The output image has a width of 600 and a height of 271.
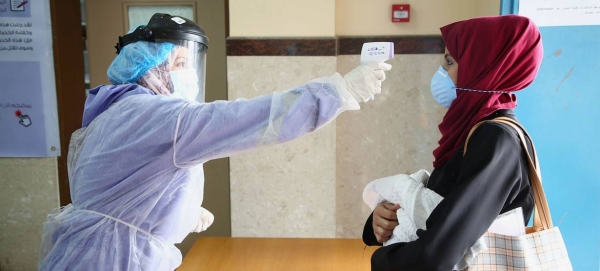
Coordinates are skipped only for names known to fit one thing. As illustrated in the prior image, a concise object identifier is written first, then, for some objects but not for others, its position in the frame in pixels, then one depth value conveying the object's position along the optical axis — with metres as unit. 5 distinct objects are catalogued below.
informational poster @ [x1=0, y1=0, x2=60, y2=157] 2.56
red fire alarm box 2.38
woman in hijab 1.03
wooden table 1.88
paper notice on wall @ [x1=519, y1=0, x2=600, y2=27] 1.87
